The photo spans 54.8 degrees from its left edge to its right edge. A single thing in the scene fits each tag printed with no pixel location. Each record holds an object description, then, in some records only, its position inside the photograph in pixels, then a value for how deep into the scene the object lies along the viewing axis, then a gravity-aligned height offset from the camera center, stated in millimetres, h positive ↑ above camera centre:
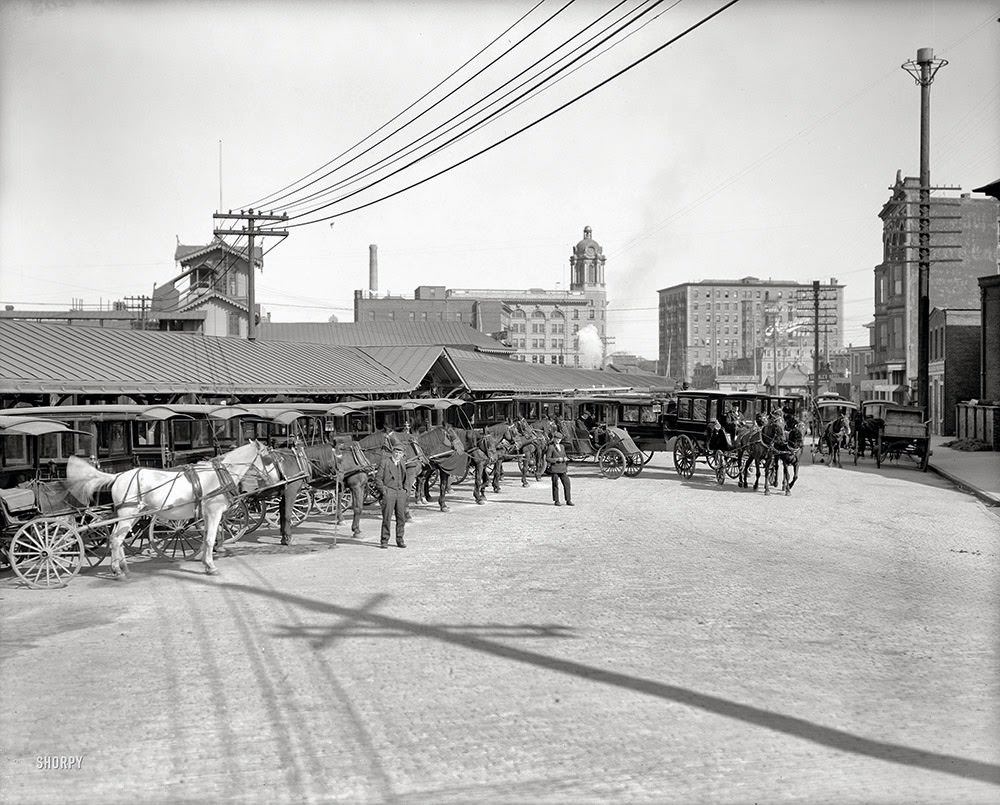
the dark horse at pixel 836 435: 36625 -1725
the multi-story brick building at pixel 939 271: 77875 +9936
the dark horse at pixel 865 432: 36656 -1622
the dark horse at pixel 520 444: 26234 -1472
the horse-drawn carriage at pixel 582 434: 27547 -1333
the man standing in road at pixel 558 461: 22250 -1615
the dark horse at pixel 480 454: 23641 -1584
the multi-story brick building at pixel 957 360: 58312 +1826
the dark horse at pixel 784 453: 25234 -1647
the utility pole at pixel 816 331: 71800 +4636
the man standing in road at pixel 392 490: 16719 -1729
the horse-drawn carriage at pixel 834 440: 36803 -1941
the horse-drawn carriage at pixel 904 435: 33969 -1572
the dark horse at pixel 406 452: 19484 -1266
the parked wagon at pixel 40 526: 13164 -1857
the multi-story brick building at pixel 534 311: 121000 +11751
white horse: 13750 -1435
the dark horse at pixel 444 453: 22031 -1428
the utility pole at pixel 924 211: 38844 +7385
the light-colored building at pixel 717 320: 186125 +13959
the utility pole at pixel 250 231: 35094 +5898
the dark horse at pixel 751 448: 25531 -1537
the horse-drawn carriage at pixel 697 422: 30047 -1004
